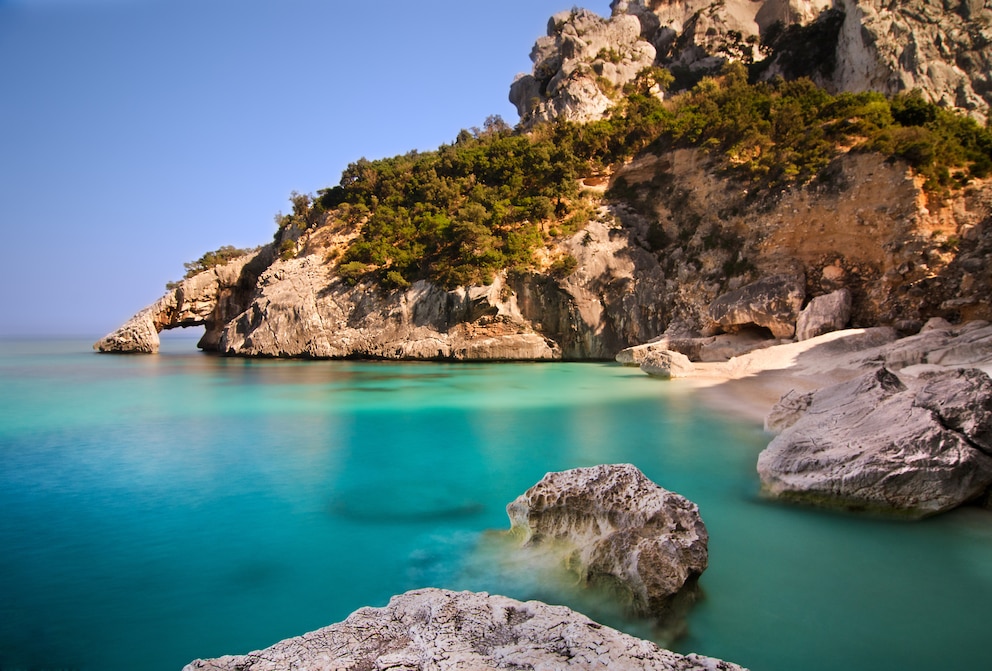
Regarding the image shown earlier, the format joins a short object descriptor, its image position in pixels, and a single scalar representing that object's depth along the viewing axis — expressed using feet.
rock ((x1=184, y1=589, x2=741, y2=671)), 7.55
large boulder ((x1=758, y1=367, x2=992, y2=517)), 18.11
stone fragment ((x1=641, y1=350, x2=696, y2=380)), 57.82
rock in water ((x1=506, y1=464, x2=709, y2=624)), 12.66
